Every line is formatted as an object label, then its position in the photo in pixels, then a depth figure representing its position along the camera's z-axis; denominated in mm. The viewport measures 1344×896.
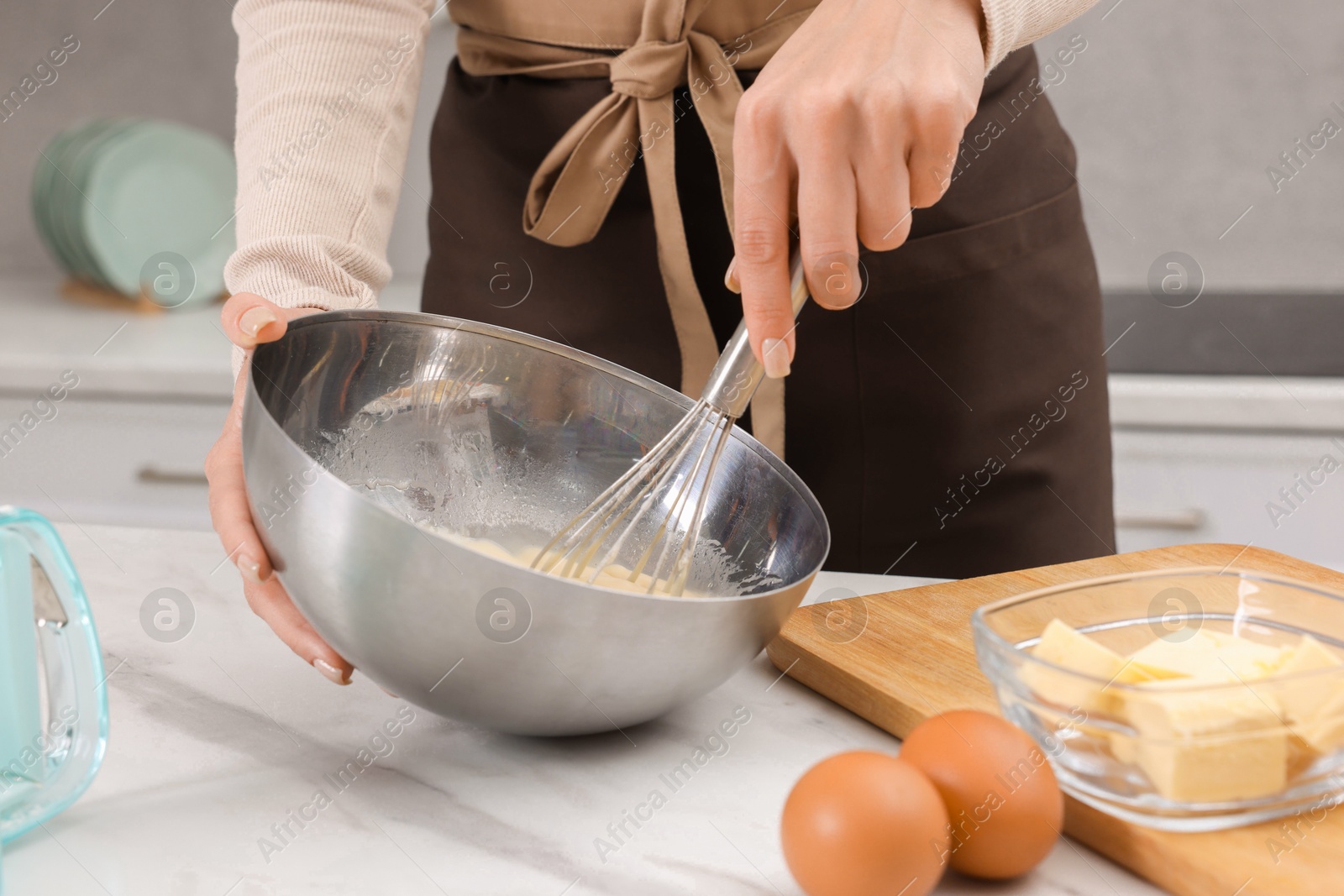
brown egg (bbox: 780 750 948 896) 824
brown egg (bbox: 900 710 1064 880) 845
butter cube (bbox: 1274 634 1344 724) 853
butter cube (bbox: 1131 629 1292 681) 877
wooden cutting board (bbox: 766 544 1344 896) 851
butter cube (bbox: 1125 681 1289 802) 846
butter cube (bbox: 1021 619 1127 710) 859
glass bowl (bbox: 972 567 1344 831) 848
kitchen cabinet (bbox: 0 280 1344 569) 1771
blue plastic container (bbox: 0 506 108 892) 855
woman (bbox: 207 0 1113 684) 1122
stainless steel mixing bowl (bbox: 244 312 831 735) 864
